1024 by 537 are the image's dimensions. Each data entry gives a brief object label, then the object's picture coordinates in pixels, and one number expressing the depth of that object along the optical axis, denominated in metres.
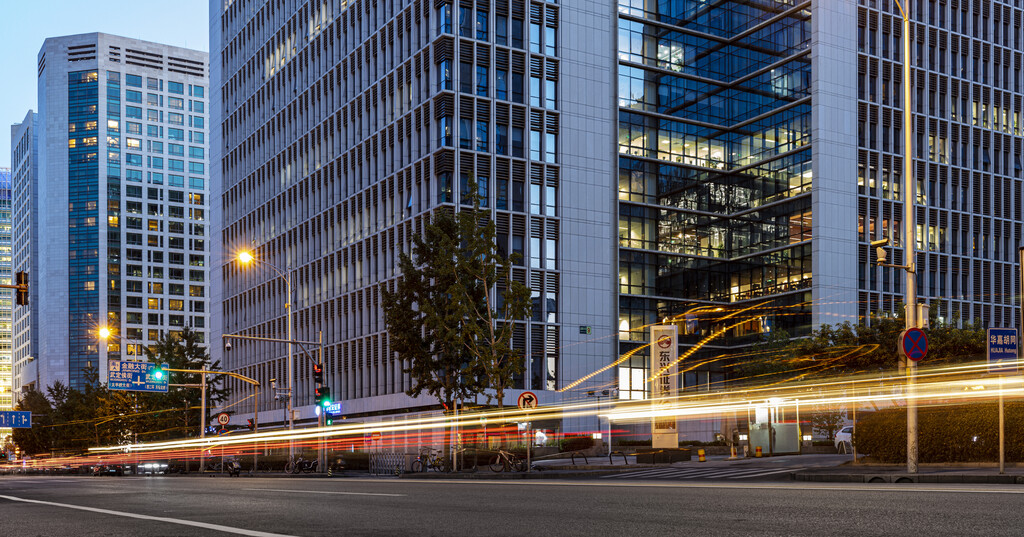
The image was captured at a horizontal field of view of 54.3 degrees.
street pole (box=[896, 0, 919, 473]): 23.44
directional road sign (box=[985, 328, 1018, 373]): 21.92
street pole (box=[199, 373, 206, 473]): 61.60
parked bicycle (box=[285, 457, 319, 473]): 50.66
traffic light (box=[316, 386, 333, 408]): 45.53
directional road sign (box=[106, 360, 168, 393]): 61.47
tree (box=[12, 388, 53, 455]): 114.19
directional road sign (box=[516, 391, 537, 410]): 34.19
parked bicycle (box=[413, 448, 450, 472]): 43.22
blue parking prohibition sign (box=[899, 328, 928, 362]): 23.70
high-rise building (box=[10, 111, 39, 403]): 191.43
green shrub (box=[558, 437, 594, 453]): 59.16
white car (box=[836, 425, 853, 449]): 48.91
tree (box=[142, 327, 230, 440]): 78.60
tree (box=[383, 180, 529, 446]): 40.50
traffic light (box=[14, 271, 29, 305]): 29.20
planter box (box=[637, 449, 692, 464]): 40.59
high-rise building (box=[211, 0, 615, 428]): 66.75
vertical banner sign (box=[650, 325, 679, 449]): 46.31
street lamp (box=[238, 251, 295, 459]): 52.38
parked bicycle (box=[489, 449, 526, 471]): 36.19
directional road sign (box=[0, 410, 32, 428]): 100.19
